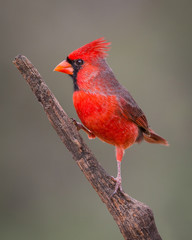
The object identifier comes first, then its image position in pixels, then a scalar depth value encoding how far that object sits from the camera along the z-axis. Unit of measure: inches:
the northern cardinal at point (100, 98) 273.6
